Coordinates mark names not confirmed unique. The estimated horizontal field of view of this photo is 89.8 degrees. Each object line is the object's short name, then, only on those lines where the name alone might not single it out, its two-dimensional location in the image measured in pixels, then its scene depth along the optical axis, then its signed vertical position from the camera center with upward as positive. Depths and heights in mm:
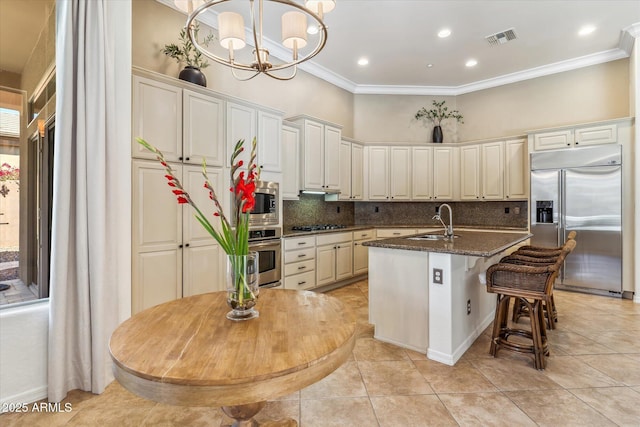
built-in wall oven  3543 -452
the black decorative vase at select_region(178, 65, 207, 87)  3059 +1309
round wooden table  865 -444
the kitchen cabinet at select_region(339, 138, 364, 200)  5230 +702
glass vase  1282 -296
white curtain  1985 +43
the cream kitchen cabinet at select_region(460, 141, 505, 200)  5316 +690
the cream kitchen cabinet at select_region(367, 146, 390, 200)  5719 +707
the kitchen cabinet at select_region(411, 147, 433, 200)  5754 +692
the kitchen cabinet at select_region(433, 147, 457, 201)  5750 +726
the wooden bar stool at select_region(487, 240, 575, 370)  2309 -600
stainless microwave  3604 +76
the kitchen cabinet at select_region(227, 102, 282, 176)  3316 +892
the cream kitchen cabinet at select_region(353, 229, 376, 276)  5082 -647
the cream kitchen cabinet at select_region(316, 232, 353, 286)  4414 -662
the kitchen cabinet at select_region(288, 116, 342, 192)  4453 +843
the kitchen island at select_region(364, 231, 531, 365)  2488 -683
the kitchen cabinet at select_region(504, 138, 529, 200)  5082 +678
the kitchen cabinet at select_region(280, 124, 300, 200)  4188 +658
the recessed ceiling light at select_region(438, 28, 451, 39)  4055 +2291
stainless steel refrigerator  4164 +6
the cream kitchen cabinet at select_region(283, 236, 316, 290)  3955 -648
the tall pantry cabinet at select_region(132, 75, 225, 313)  2551 +174
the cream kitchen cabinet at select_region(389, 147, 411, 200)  5734 +692
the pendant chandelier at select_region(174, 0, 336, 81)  1781 +1073
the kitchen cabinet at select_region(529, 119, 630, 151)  4211 +1065
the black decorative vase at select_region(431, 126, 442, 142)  5859 +1416
